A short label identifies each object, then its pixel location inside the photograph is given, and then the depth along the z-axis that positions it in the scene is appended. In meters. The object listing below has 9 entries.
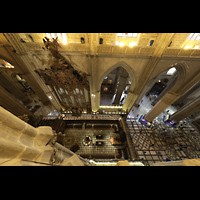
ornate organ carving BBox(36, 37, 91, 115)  6.61
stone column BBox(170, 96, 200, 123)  9.06
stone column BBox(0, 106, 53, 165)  1.42
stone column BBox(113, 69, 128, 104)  10.78
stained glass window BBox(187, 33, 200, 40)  5.68
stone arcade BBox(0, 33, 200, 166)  2.34
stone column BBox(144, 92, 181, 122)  8.43
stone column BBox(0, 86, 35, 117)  7.68
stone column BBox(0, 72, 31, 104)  10.57
